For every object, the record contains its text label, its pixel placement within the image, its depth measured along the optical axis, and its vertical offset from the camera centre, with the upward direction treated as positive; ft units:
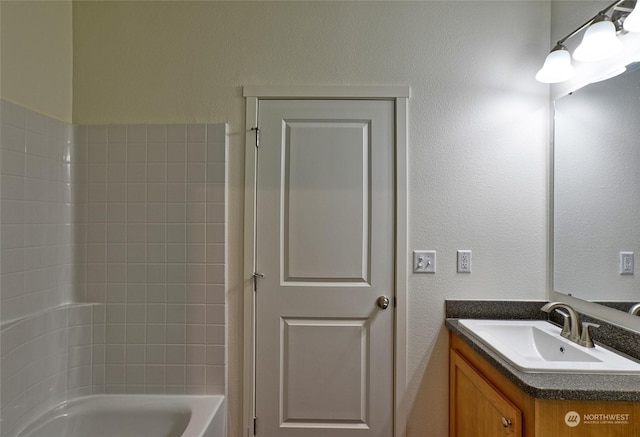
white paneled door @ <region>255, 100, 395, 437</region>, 5.48 -0.83
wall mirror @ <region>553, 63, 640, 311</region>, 4.09 +0.40
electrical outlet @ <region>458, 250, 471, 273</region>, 5.54 -0.72
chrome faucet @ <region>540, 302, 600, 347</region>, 4.31 -1.48
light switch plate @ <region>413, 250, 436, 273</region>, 5.55 -0.73
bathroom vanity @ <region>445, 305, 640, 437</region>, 3.26 -1.91
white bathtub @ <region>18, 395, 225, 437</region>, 5.07 -3.12
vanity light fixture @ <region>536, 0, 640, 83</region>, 4.13 +2.38
